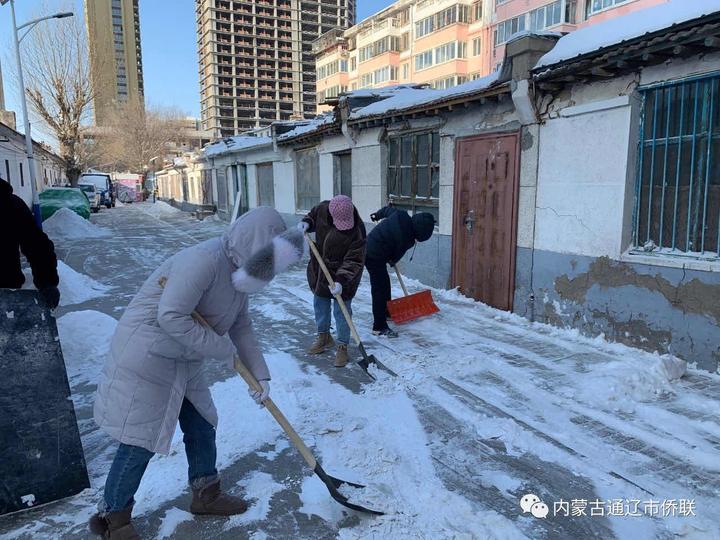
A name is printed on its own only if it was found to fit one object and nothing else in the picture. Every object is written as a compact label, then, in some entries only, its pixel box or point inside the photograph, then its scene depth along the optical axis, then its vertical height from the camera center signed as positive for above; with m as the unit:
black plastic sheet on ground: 2.38 -1.02
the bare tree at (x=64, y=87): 26.33 +5.94
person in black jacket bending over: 5.32 -0.53
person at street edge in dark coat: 3.07 -0.29
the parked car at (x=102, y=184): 34.19 +0.94
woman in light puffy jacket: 2.02 -0.58
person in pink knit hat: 4.60 -0.61
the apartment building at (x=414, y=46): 36.12 +12.91
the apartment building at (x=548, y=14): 25.11 +10.36
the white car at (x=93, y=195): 29.56 +0.13
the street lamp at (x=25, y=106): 15.89 +3.11
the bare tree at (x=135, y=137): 51.84 +6.31
